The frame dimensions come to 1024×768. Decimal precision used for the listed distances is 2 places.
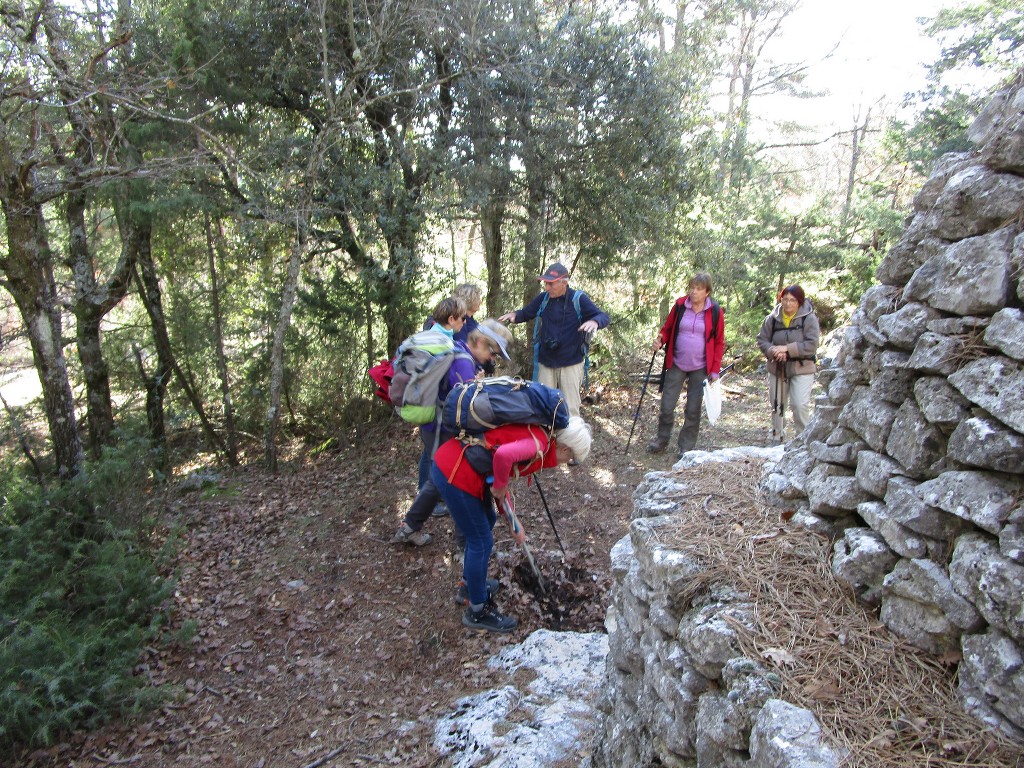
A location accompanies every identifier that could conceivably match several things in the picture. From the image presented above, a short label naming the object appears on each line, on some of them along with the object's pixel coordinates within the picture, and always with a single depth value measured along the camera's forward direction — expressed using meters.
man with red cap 6.86
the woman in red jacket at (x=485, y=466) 3.90
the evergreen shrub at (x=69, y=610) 4.02
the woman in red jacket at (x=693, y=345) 6.78
